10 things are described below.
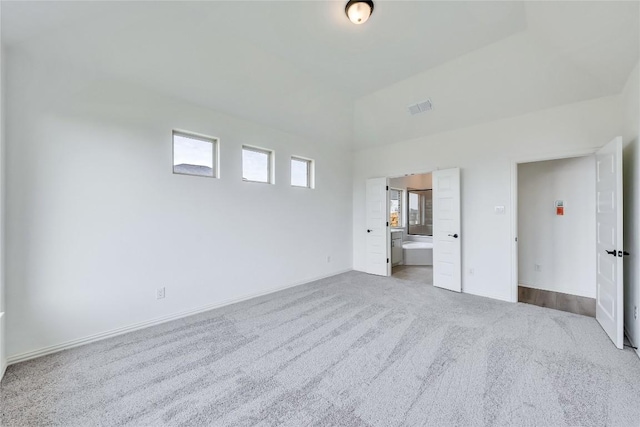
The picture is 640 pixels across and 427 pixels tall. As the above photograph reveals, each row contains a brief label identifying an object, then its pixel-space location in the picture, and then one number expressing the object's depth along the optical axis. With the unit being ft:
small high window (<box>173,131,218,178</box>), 10.64
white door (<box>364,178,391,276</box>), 16.85
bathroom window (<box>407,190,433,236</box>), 26.13
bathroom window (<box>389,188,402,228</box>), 25.05
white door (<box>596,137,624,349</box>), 7.77
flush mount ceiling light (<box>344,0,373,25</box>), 7.43
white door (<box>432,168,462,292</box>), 13.55
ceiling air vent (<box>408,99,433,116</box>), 12.76
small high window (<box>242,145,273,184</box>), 12.91
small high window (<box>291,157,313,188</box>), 15.44
